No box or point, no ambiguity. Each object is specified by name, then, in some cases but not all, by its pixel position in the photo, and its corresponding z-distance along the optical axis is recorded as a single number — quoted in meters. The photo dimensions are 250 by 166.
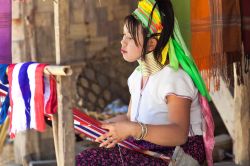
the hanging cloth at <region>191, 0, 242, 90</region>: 4.46
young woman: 3.87
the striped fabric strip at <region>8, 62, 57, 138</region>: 3.51
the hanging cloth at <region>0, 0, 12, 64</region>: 4.43
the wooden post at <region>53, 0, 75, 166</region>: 3.37
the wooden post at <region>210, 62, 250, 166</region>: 6.00
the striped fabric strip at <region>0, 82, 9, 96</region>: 3.91
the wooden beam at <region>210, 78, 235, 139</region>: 6.20
